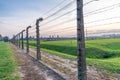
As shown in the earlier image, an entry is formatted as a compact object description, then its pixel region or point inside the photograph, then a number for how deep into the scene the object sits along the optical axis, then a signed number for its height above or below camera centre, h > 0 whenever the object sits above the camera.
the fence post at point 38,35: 6.22 +0.37
